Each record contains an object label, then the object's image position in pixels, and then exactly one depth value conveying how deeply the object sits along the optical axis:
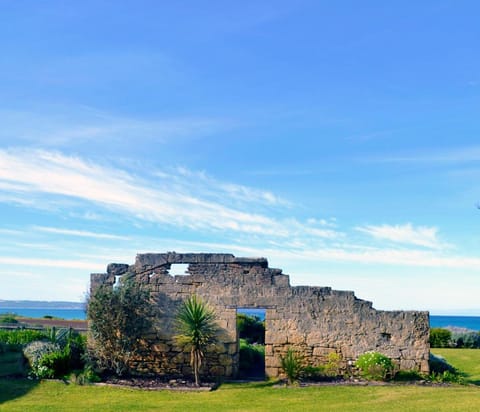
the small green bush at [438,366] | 16.30
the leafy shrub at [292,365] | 15.29
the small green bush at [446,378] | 15.30
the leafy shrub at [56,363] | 15.85
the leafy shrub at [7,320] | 37.34
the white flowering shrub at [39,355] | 15.77
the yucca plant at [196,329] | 15.40
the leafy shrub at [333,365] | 15.80
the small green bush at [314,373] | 15.65
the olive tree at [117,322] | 16.08
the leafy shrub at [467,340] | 25.95
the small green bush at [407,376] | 15.42
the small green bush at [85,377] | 15.38
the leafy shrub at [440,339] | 26.22
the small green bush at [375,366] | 15.29
